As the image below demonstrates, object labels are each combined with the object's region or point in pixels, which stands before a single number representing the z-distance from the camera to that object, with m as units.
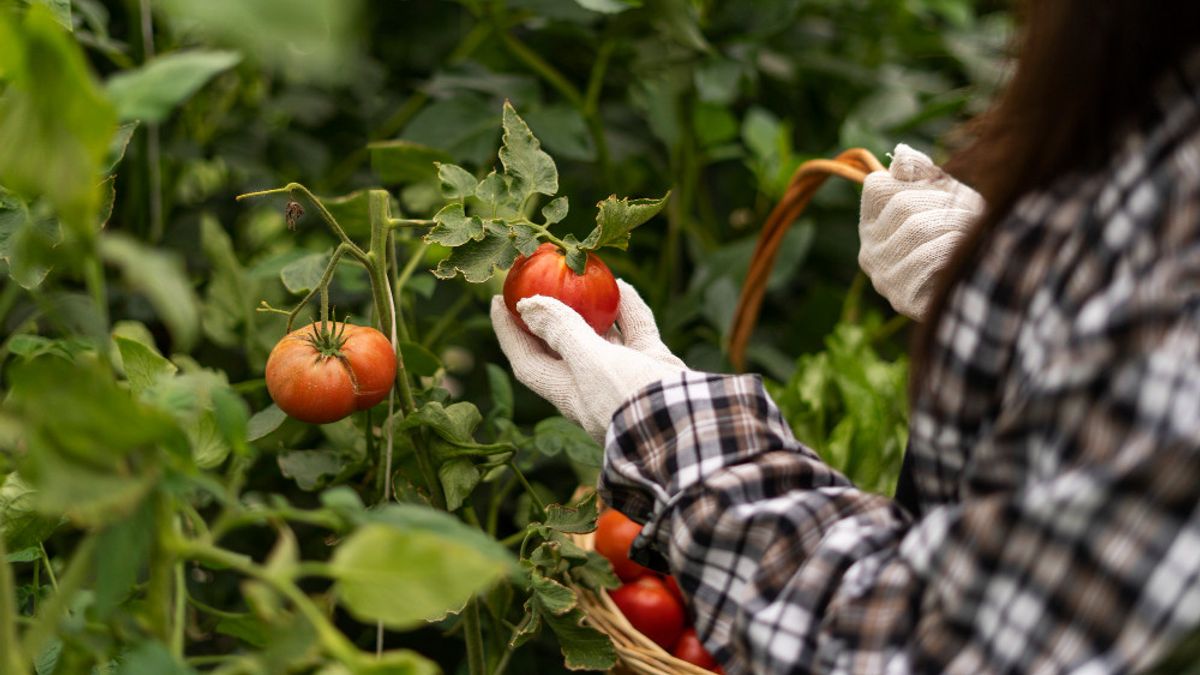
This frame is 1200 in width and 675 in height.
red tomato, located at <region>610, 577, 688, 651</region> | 2.80
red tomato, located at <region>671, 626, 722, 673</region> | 2.82
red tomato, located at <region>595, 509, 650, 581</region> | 2.84
